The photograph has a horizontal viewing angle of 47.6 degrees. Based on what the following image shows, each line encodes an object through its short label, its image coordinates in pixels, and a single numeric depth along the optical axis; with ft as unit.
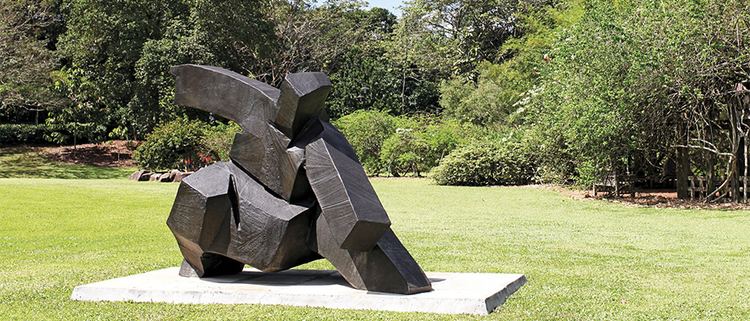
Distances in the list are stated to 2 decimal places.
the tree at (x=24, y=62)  111.96
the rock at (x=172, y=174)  91.66
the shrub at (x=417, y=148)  106.93
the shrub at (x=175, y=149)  99.22
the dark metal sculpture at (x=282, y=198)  22.90
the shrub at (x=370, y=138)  111.14
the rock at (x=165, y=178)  91.15
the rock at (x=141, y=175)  95.87
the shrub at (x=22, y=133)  129.59
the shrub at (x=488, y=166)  92.17
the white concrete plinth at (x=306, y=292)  21.84
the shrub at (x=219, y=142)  98.84
